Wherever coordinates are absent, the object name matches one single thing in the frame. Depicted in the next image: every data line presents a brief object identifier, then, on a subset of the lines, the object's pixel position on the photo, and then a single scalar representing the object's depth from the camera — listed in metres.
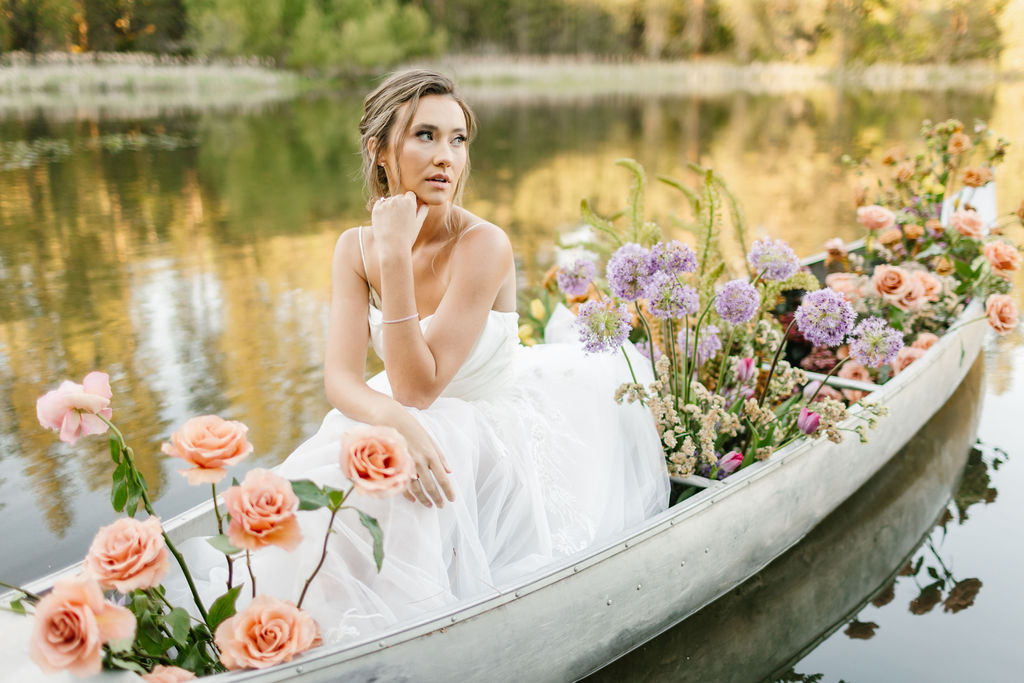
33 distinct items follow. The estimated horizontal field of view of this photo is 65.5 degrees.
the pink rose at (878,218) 3.47
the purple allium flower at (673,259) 2.03
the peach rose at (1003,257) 2.73
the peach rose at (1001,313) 2.47
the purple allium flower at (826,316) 2.00
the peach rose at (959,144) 3.69
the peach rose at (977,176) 3.60
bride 1.64
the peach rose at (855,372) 3.12
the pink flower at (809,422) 2.17
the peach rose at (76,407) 1.40
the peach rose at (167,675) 1.39
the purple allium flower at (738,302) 2.05
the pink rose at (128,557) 1.21
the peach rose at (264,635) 1.34
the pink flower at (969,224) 3.17
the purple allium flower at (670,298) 2.00
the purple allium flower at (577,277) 2.33
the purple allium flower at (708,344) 2.58
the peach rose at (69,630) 1.18
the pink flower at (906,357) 2.99
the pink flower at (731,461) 2.23
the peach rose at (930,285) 2.93
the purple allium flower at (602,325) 1.98
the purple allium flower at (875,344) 2.02
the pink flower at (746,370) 2.50
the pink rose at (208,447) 1.28
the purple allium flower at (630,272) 2.05
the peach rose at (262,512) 1.23
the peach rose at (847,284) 3.33
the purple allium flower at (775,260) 2.11
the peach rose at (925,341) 3.12
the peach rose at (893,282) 2.87
